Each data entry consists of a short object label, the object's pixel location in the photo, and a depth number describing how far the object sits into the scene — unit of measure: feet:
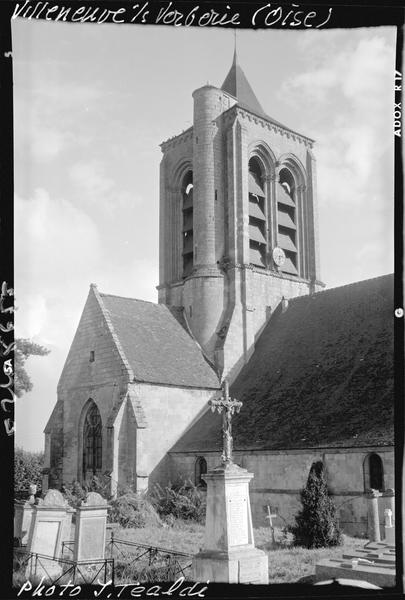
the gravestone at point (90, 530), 45.11
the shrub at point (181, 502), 71.92
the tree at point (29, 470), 105.91
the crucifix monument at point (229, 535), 39.27
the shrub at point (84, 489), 73.87
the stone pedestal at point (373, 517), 48.45
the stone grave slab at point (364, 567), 33.76
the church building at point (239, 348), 66.13
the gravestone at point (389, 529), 42.83
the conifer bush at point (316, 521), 53.01
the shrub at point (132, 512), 67.62
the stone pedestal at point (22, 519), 54.90
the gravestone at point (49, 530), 44.73
